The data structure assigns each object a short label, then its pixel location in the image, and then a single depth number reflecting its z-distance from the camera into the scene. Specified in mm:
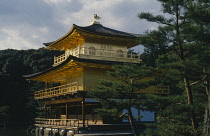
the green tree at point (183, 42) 11383
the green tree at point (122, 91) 16281
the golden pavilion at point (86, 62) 22250
